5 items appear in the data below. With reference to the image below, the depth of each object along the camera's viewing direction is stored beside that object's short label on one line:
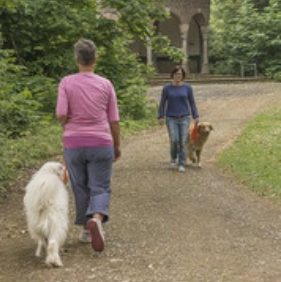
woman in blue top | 9.33
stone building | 32.81
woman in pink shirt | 5.11
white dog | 4.90
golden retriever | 9.84
